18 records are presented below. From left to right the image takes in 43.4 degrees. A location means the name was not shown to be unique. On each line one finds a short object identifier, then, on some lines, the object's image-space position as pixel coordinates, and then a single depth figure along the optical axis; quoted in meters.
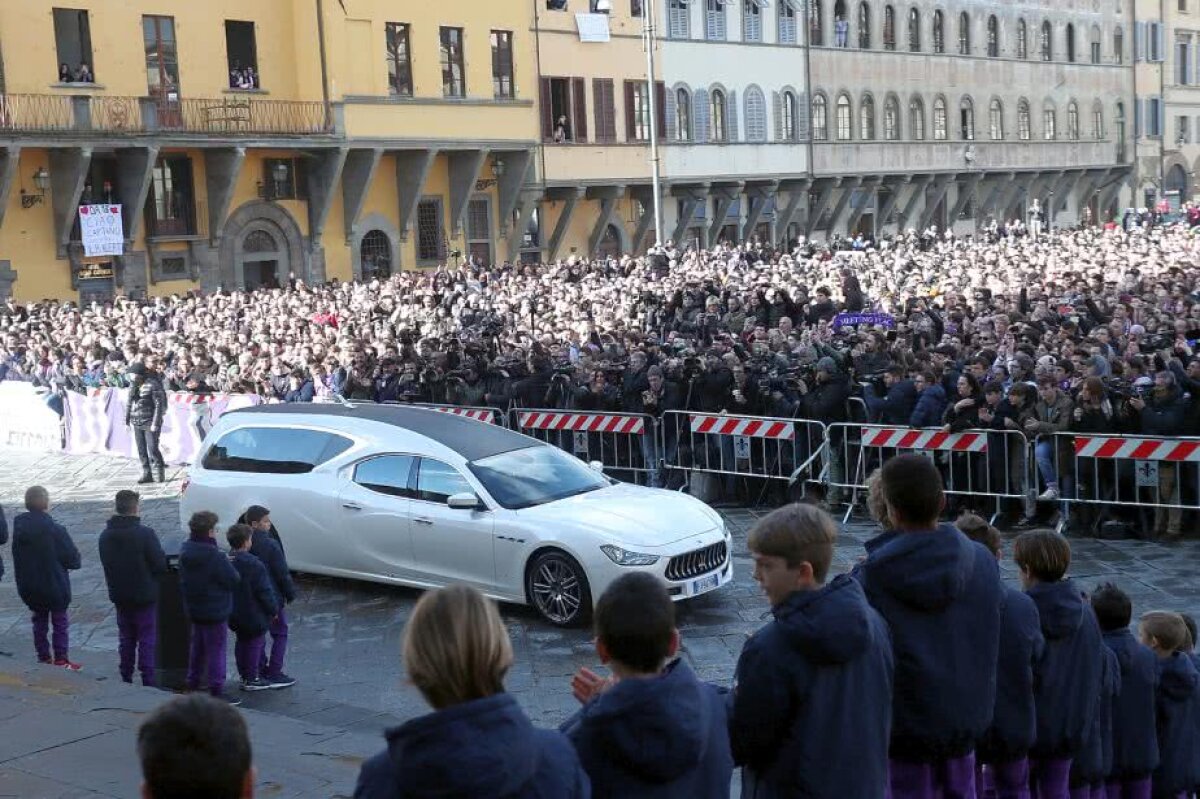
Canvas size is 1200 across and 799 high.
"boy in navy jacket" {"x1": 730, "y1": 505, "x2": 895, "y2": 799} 4.18
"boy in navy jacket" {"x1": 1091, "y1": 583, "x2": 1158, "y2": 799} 5.93
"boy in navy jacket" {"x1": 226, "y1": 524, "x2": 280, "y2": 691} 9.52
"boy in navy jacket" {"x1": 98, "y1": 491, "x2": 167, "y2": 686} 9.90
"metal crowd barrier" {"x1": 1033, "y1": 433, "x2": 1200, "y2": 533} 12.72
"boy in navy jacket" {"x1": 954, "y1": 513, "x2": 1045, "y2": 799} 5.26
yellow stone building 31.83
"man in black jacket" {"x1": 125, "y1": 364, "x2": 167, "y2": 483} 18.92
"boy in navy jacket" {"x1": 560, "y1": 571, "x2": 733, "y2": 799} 3.84
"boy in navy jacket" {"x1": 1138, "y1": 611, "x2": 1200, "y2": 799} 6.07
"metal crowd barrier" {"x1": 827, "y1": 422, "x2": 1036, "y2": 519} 13.43
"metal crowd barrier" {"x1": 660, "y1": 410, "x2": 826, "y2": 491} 14.91
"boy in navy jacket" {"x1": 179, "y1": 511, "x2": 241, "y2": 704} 9.29
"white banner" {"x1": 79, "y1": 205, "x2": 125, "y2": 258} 32.25
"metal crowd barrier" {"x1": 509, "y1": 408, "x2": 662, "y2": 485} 16.00
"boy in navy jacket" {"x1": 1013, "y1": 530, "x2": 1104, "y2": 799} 5.46
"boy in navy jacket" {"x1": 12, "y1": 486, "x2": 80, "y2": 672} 10.37
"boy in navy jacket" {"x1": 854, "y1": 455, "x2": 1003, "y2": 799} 4.78
